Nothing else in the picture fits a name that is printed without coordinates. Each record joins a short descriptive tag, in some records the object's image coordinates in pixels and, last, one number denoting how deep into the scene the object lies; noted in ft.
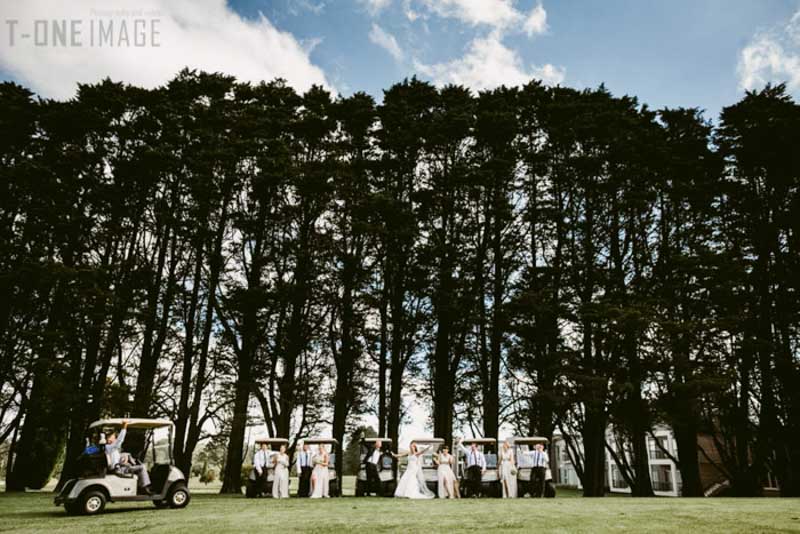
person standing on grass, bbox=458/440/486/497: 52.29
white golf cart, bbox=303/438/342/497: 55.83
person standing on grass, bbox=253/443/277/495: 54.70
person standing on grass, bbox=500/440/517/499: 51.78
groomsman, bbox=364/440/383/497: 54.70
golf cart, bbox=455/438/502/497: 52.44
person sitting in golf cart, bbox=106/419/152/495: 35.78
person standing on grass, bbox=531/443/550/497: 52.11
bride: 50.72
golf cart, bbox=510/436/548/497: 52.65
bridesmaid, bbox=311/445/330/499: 53.31
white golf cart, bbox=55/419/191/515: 33.88
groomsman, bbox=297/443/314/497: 55.72
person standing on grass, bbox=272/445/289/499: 54.13
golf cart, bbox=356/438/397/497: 55.06
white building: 151.43
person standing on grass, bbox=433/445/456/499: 50.83
